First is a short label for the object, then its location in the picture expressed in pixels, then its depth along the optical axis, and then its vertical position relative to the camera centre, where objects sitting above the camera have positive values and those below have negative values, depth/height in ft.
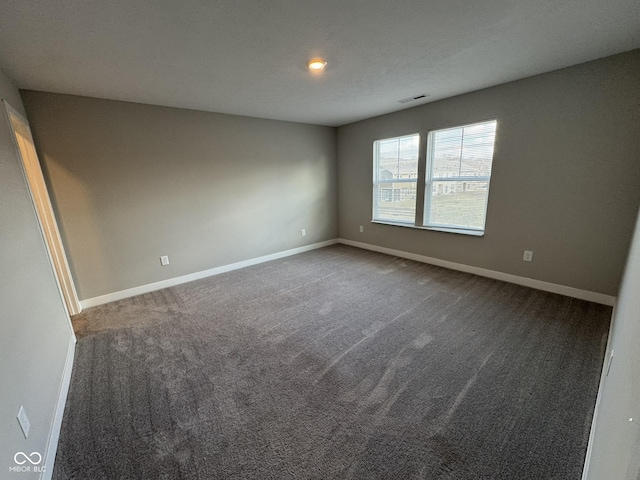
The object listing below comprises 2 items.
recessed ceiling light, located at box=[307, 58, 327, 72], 7.04 +3.19
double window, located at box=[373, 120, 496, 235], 10.89 -0.17
